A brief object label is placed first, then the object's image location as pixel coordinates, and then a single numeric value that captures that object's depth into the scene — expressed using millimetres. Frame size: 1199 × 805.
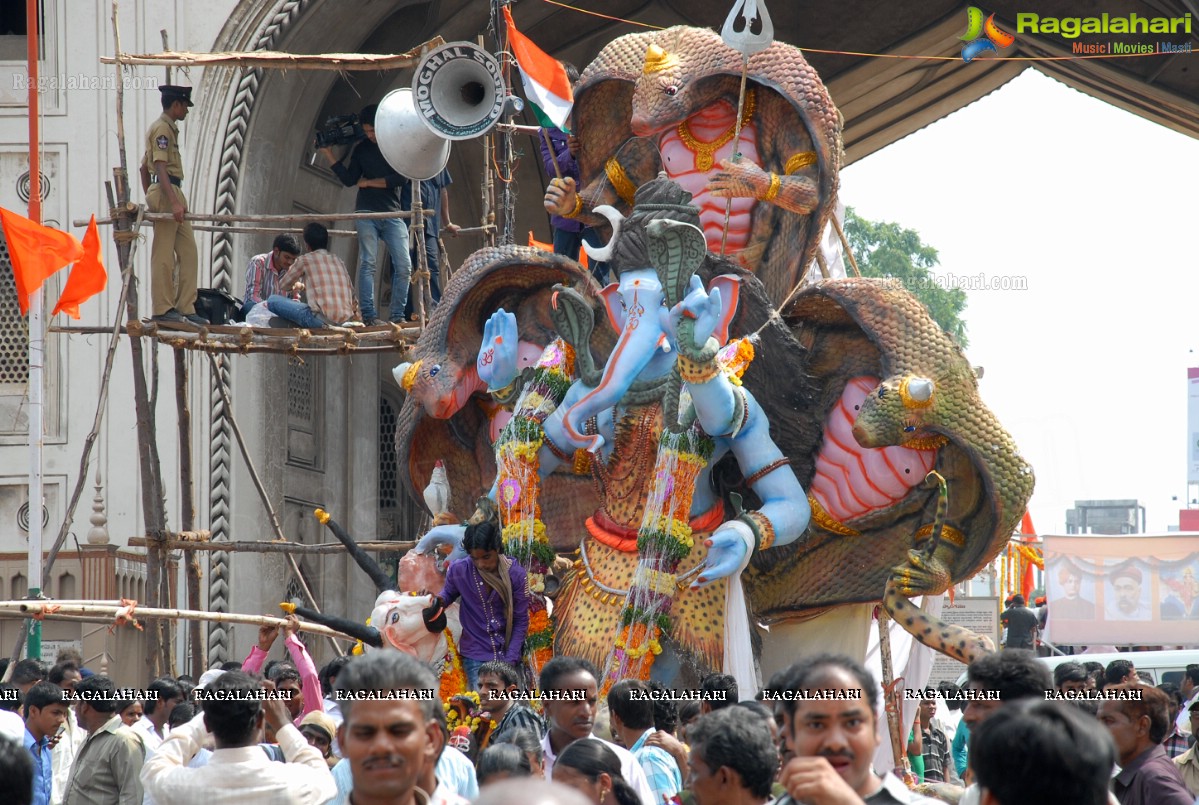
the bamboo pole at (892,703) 8730
